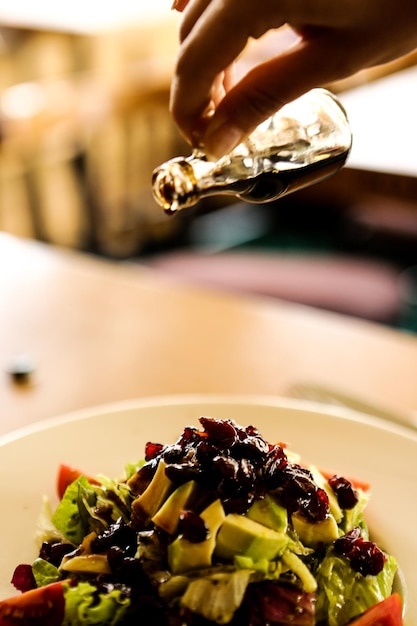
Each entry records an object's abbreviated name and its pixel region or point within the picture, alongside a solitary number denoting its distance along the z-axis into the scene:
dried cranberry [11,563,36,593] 0.76
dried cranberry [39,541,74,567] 0.79
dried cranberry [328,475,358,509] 0.83
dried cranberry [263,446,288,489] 0.77
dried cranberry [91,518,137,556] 0.76
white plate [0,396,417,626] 0.87
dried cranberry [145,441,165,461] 0.84
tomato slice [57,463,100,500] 0.92
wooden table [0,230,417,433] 1.26
